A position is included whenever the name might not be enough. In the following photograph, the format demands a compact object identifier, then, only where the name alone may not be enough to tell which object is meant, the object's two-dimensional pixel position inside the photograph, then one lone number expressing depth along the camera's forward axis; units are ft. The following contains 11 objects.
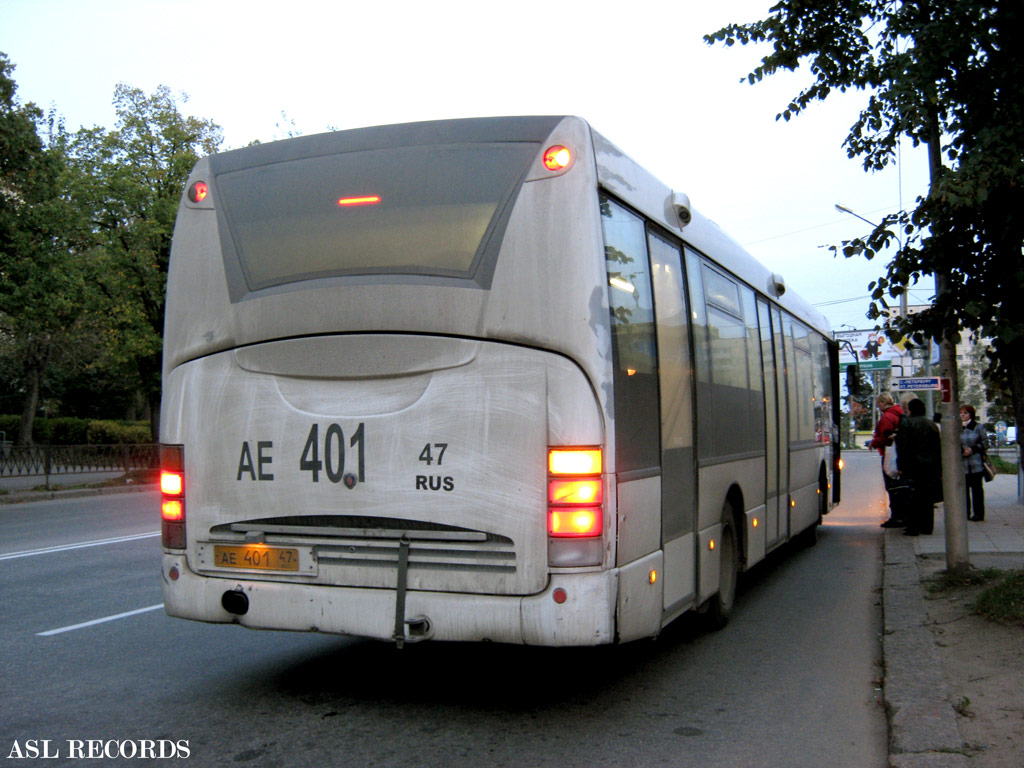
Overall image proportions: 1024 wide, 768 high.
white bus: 16.71
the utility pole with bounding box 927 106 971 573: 30.60
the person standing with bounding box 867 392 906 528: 49.03
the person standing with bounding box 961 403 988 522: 50.49
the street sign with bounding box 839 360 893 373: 128.47
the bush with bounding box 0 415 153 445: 134.00
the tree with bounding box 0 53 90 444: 70.79
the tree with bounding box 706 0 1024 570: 23.86
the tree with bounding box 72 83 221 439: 95.76
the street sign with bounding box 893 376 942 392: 50.30
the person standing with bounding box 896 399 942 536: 44.16
